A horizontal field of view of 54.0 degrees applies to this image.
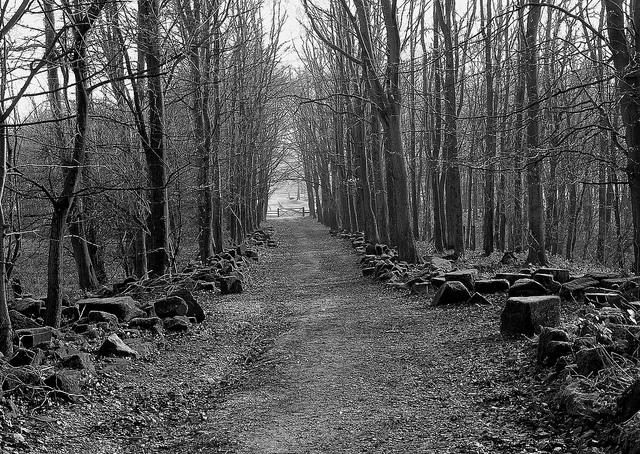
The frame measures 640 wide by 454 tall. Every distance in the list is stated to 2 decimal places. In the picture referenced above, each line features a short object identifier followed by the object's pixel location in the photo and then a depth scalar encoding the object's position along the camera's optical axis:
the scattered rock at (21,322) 8.17
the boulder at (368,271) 16.11
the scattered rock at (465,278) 11.11
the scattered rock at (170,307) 9.68
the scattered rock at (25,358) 6.05
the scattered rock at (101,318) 8.70
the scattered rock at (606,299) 7.66
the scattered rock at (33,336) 6.93
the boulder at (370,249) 20.78
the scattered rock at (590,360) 5.07
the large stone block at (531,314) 7.34
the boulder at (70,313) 9.26
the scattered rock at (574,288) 9.45
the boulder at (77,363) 6.31
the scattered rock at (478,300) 10.07
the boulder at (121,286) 13.43
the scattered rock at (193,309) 9.97
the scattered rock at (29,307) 10.13
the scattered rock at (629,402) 4.06
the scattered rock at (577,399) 4.50
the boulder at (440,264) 14.88
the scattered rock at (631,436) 3.48
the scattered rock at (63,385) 5.61
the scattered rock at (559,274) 10.52
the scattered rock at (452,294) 10.41
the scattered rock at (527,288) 9.28
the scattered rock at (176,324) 9.09
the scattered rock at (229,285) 13.66
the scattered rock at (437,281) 11.91
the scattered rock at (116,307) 9.18
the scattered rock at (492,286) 10.77
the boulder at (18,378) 5.35
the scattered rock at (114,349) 7.19
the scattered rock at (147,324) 8.77
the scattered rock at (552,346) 5.80
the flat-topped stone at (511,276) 11.08
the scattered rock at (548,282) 9.69
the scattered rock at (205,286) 13.81
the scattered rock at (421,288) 12.07
